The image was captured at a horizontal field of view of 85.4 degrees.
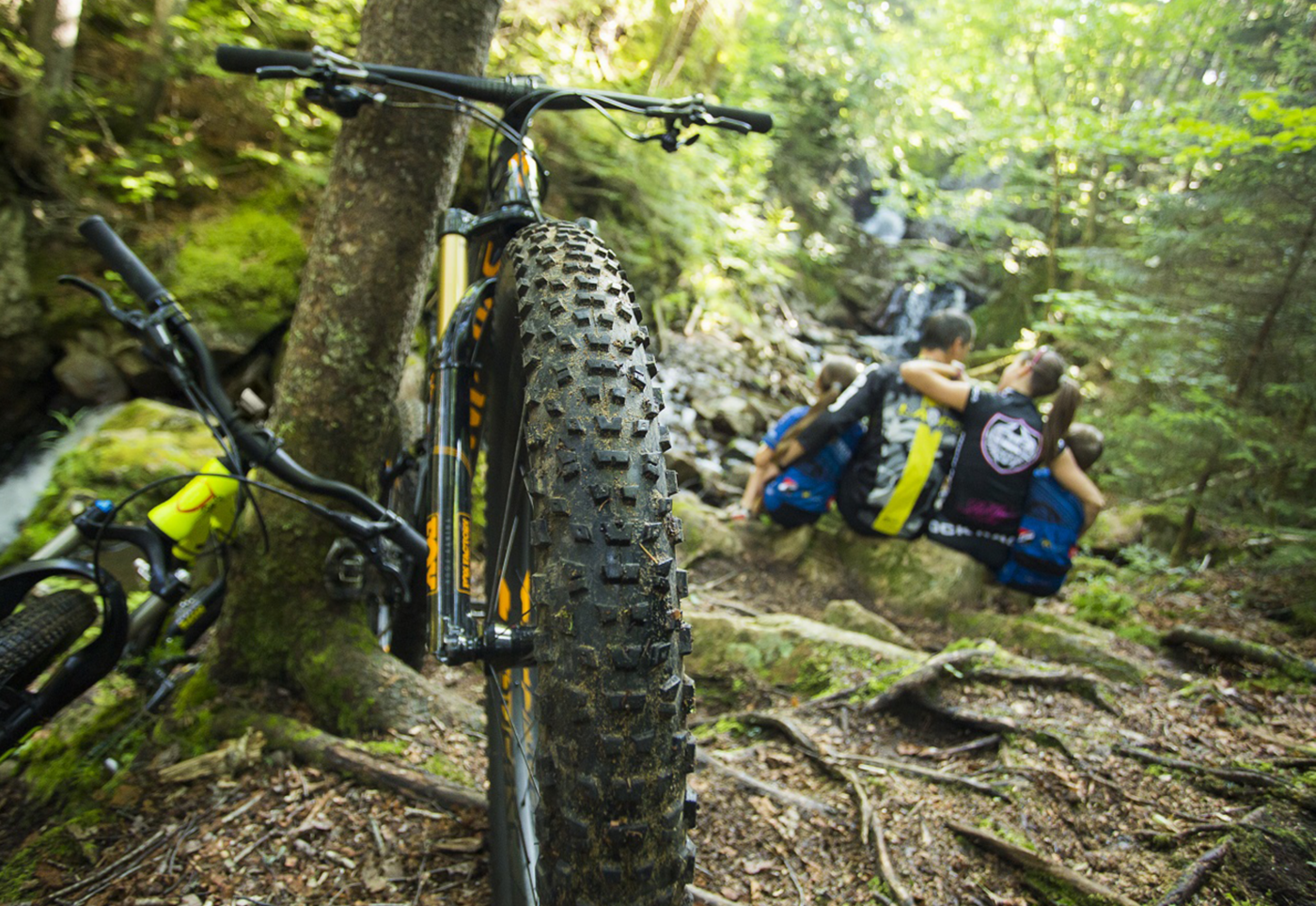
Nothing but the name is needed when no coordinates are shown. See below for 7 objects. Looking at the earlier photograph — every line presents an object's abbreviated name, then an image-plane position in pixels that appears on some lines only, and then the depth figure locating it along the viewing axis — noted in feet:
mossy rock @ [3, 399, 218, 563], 12.55
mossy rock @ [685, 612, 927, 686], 10.08
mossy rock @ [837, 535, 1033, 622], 14.53
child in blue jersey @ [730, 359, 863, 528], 15.87
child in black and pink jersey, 14.03
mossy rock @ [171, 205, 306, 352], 17.13
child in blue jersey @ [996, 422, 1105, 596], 14.24
